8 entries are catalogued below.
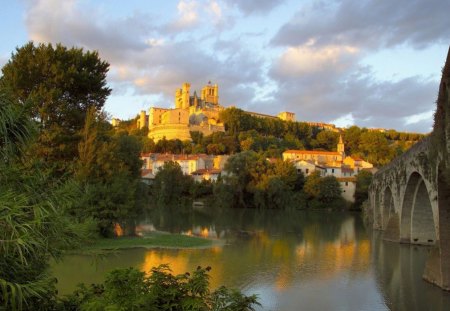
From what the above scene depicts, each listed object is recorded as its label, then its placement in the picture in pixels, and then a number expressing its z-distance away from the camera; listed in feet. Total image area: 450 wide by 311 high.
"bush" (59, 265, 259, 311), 24.73
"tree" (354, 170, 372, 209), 224.53
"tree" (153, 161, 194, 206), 231.91
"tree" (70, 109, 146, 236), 81.00
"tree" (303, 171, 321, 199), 226.79
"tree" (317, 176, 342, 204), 225.76
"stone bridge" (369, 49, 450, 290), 51.26
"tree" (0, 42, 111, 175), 77.41
